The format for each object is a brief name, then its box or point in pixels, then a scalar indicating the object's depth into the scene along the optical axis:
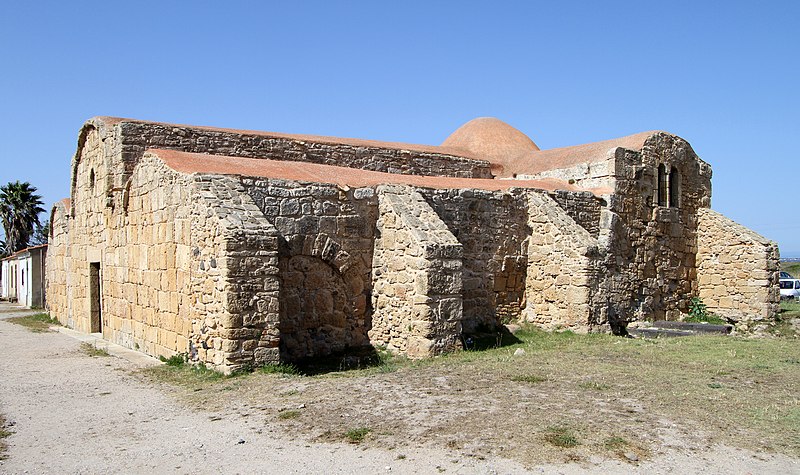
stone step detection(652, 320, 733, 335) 13.59
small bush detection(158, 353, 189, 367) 9.16
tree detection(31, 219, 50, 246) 37.81
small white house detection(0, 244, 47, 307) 24.27
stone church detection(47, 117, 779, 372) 8.91
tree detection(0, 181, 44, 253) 34.00
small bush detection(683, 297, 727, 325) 15.89
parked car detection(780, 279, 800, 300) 24.44
